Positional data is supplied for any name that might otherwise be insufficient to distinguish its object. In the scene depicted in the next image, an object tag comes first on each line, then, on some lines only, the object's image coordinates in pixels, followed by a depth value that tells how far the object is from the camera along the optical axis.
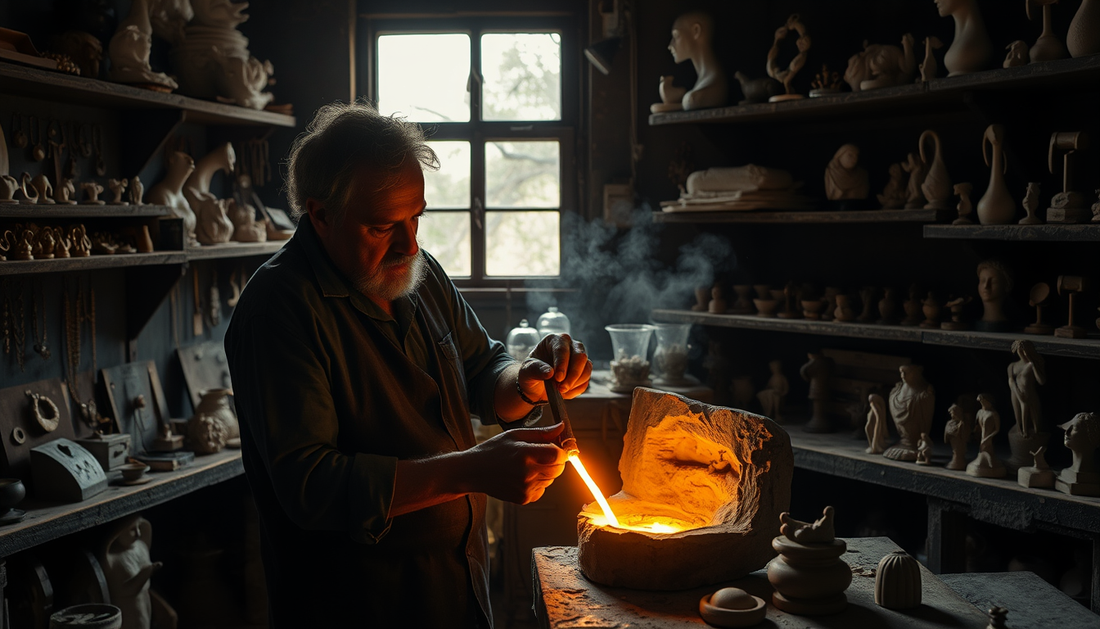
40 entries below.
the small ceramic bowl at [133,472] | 3.34
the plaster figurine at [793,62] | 3.97
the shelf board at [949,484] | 2.96
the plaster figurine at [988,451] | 3.27
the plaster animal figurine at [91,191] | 3.32
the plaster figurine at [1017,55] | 3.20
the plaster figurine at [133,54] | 3.45
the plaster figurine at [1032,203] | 3.26
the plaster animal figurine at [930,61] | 3.51
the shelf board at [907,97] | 3.08
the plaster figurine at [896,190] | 3.86
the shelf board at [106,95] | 2.96
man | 1.93
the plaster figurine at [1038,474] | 3.10
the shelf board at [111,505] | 2.84
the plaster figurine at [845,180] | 4.00
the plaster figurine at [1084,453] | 2.97
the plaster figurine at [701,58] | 4.25
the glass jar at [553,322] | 4.46
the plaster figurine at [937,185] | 3.61
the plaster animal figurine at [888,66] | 3.69
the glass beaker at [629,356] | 4.22
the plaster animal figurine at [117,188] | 3.43
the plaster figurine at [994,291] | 3.46
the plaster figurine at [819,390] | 4.07
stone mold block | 2.07
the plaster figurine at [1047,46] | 3.14
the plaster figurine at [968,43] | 3.39
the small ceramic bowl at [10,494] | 2.87
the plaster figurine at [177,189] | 3.87
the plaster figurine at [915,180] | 3.73
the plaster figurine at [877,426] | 3.64
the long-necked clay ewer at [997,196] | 3.38
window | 4.77
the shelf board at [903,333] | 3.09
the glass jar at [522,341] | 4.31
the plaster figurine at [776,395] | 4.29
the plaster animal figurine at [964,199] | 3.49
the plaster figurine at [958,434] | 3.37
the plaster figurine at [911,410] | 3.57
